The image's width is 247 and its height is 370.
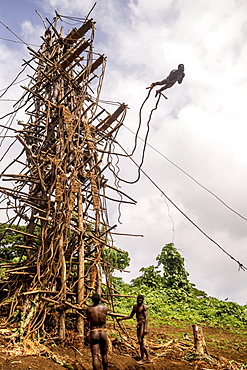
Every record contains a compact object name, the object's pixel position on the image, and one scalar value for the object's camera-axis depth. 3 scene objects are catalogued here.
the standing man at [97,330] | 5.27
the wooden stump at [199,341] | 7.58
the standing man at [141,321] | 6.64
